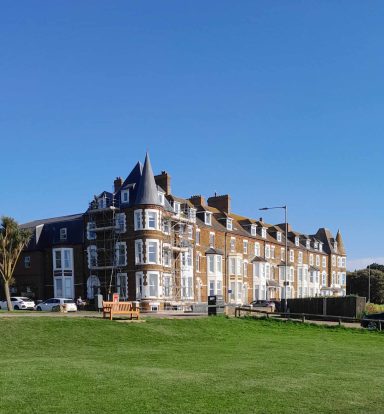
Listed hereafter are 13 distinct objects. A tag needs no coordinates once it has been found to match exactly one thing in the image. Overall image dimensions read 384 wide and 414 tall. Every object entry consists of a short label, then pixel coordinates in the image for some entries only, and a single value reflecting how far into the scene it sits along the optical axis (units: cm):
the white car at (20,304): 4825
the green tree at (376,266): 12754
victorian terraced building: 4950
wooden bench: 2790
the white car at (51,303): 4594
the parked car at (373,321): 3266
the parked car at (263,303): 5859
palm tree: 4141
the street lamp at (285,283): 4128
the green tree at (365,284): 10069
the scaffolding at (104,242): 5119
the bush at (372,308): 4694
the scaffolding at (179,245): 5359
